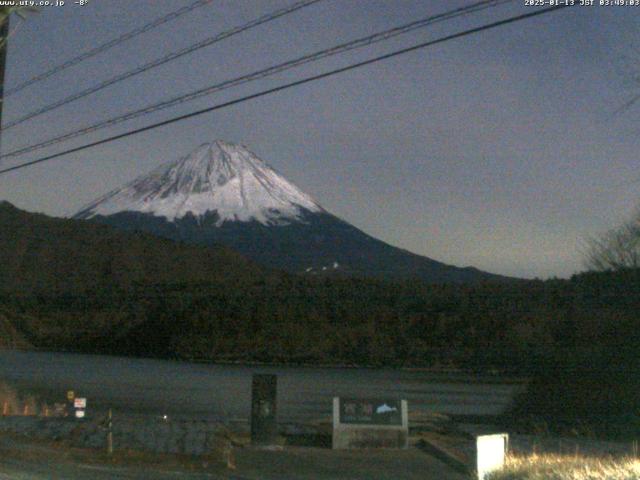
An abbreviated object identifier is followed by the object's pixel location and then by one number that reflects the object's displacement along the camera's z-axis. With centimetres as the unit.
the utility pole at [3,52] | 1595
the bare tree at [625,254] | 3934
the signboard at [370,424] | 1895
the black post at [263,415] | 1858
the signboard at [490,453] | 1338
